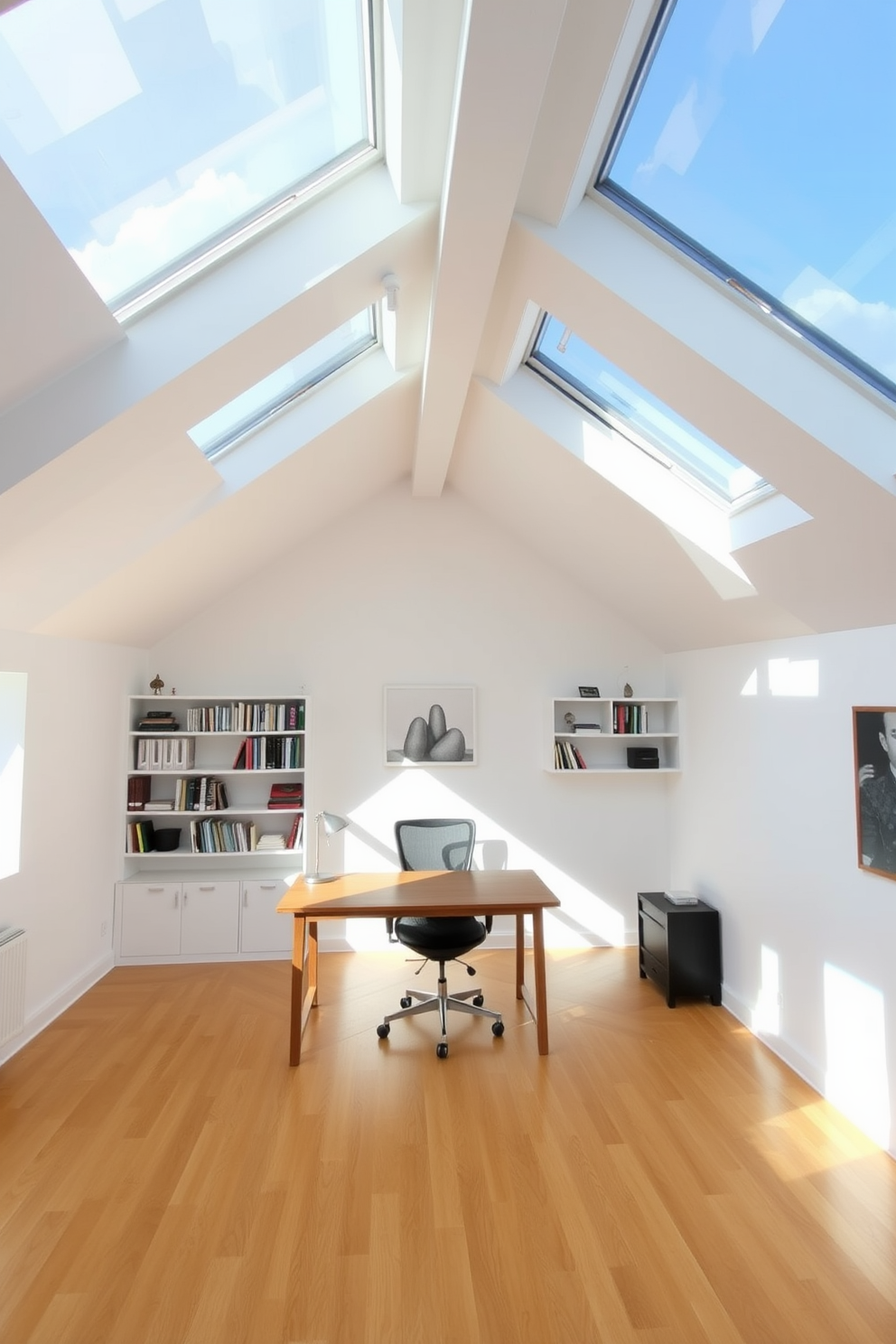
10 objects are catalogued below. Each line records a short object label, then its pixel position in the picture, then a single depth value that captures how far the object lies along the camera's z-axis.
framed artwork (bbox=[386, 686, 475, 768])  5.99
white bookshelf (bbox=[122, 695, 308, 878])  5.68
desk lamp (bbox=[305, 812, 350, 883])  4.42
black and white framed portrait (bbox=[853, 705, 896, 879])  3.30
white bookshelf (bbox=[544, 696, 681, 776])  5.87
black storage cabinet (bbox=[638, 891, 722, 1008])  4.82
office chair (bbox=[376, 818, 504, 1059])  4.36
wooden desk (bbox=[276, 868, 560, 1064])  4.05
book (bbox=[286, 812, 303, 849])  5.72
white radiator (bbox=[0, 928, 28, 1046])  3.89
